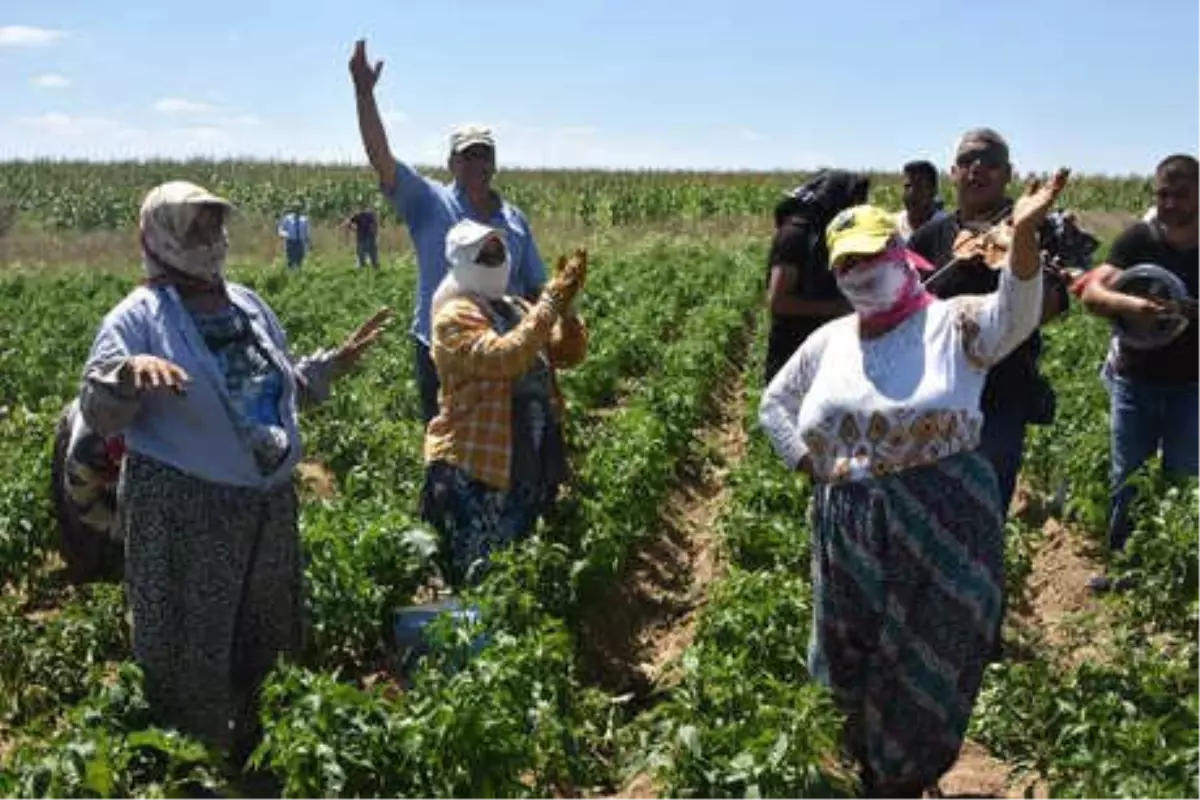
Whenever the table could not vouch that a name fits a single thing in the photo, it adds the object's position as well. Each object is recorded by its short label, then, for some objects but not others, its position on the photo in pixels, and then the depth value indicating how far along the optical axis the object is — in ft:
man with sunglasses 15.90
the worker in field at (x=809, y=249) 18.48
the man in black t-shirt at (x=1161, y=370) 17.54
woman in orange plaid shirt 16.89
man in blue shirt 19.54
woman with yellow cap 12.63
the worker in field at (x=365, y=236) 84.64
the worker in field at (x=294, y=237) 87.71
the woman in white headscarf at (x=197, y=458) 13.46
